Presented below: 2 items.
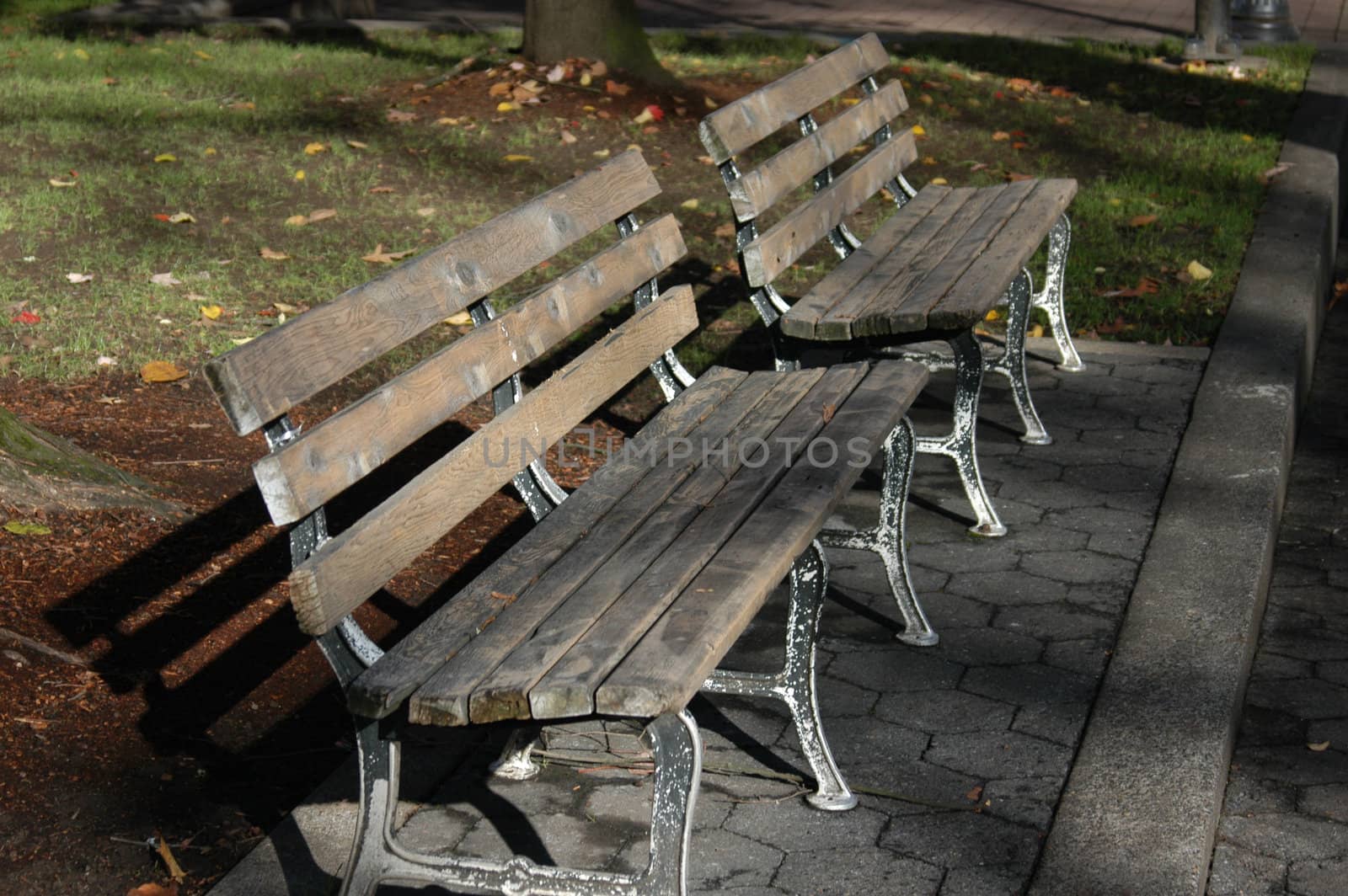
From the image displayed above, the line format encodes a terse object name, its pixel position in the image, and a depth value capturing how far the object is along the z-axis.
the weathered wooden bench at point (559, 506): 2.48
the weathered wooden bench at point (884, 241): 4.27
